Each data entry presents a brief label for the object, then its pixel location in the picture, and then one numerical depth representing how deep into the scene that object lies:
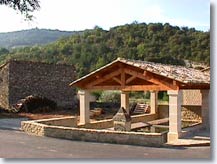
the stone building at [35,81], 14.81
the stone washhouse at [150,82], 7.65
